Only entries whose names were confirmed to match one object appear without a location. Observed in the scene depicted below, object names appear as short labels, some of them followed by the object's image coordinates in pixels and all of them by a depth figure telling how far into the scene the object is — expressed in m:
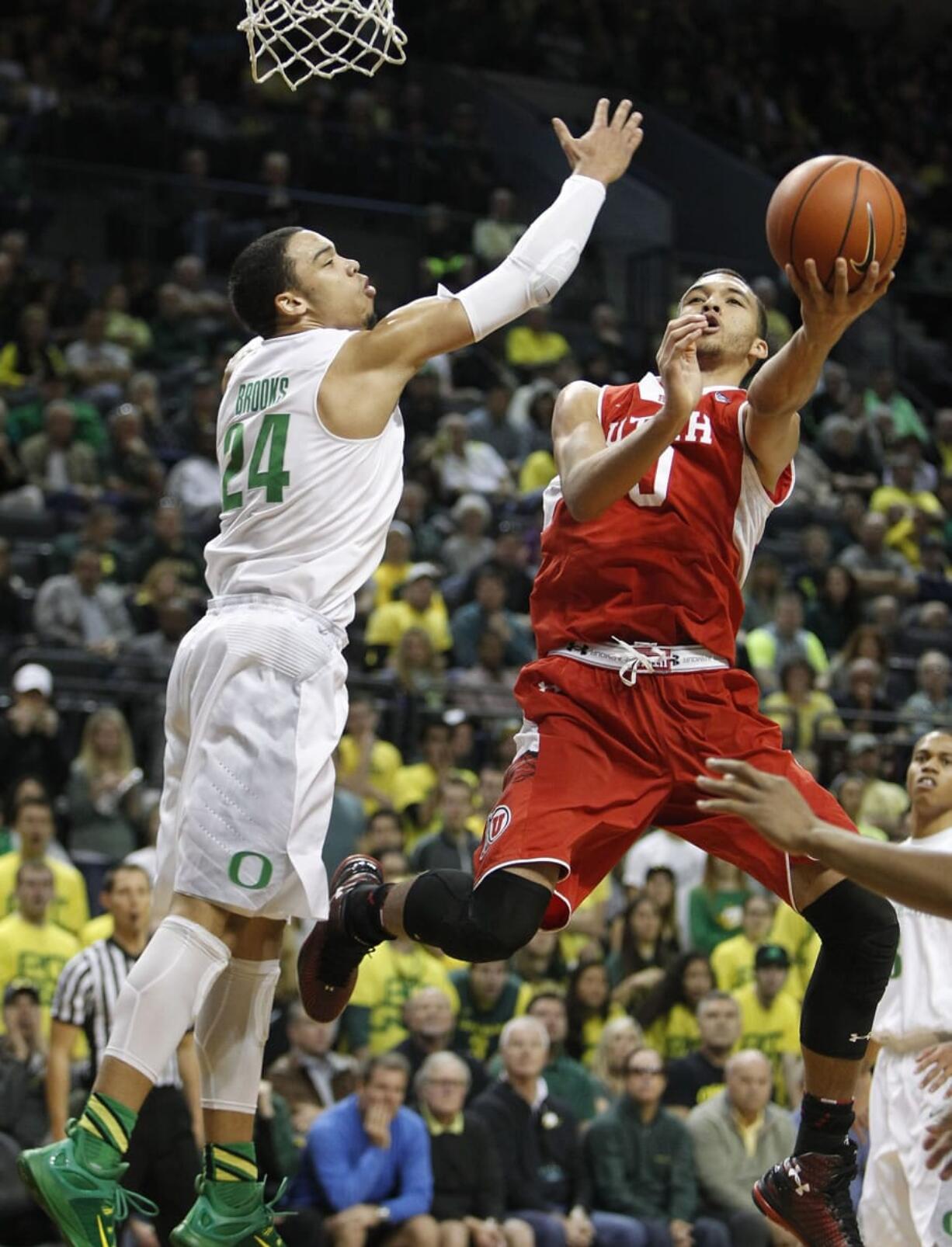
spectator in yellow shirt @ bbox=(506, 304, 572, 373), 16.78
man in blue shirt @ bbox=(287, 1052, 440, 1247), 8.48
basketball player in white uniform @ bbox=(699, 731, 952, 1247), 6.40
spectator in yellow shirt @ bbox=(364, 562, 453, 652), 12.30
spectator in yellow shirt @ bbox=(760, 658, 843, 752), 12.48
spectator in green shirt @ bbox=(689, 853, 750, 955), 10.86
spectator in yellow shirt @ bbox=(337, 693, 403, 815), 11.09
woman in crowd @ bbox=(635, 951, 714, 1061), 10.20
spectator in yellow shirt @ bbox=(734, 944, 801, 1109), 10.16
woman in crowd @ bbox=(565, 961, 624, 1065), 10.05
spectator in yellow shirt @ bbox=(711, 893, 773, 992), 10.55
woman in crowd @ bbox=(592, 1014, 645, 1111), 9.49
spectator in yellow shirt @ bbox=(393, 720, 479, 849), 11.17
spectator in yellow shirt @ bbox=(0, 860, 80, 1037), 8.99
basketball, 5.03
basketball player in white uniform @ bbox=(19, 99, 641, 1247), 4.83
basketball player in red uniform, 5.14
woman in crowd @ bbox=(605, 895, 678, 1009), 10.50
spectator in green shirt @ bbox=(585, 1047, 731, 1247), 9.25
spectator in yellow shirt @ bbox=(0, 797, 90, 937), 9.33
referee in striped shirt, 7.77
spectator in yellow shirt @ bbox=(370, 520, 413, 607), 12.80
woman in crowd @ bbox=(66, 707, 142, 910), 10.41
